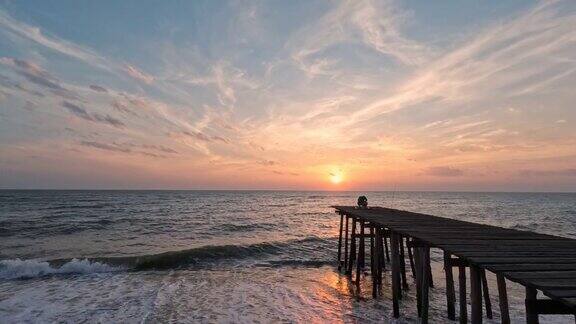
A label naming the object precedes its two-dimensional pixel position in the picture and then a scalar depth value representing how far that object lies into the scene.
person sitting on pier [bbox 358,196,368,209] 21.02
